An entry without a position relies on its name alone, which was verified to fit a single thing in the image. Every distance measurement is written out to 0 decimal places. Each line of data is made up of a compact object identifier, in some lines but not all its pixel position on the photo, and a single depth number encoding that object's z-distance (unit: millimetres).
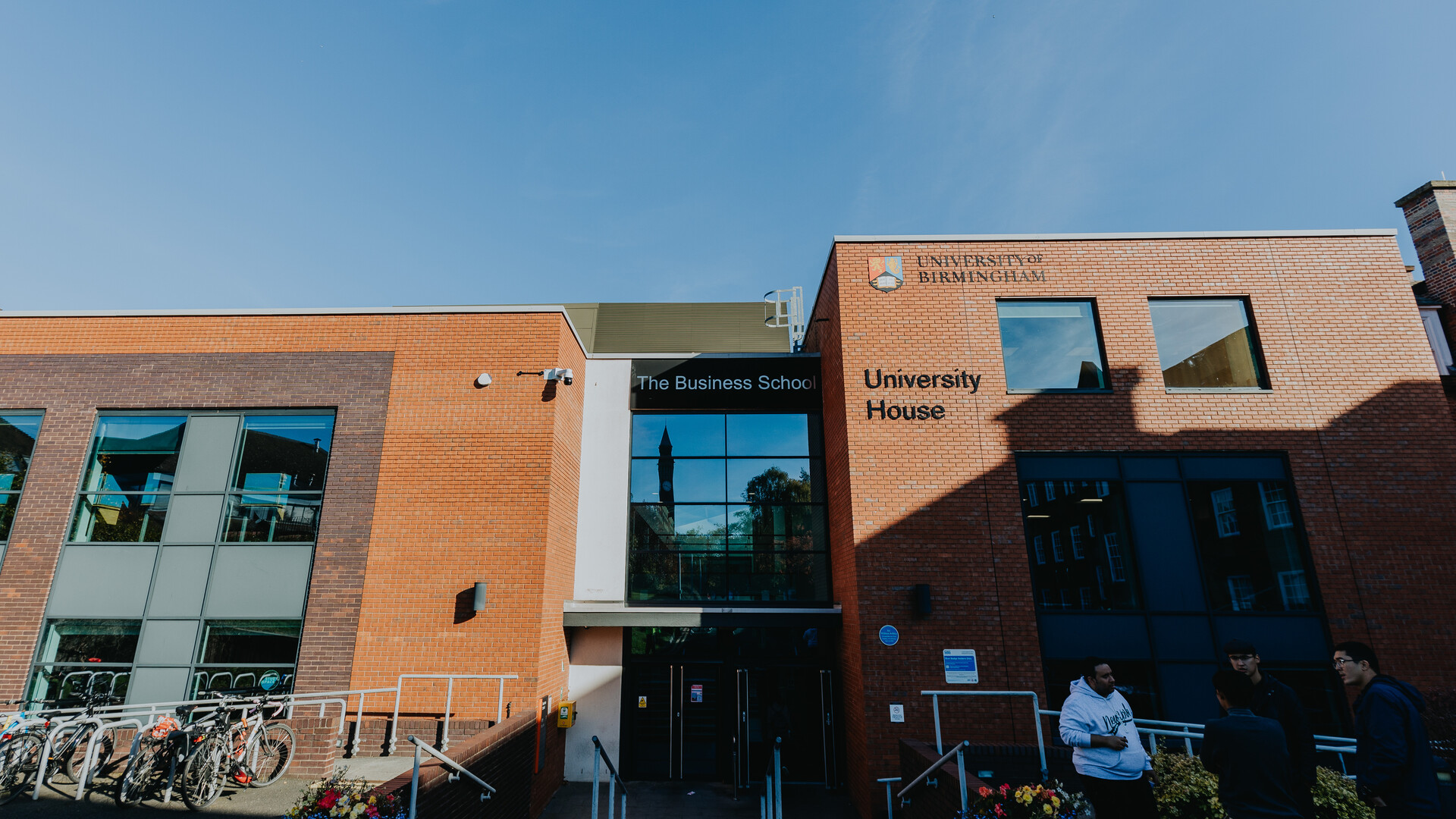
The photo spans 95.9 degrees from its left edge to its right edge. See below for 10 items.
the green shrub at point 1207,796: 5777
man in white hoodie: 5012
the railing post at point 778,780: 7617
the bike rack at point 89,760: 6895
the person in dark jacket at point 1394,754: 3924
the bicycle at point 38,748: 7051
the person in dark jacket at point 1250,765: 3986
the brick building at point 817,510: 9180
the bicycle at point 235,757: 6898
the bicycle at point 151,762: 6773
